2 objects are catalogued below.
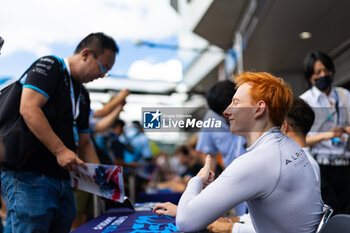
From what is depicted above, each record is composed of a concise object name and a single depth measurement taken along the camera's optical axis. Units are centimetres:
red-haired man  103
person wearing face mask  238
